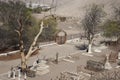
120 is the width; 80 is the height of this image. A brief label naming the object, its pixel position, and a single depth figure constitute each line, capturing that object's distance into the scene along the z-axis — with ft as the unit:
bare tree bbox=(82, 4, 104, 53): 124.88
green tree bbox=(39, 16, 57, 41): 128.69
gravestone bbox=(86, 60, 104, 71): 91.94
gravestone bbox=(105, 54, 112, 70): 94.21
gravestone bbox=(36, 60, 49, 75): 85.05
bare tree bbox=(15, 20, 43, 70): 87.45
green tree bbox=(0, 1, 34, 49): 107.86
